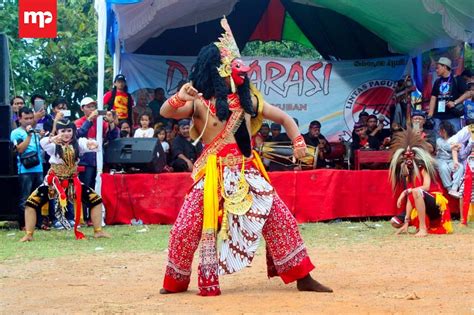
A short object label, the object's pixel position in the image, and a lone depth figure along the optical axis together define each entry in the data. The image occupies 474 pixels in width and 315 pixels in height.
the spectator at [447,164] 12.56
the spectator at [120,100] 14.61
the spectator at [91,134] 12.77
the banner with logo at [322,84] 17.14
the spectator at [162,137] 14.07
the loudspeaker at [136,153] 12.59
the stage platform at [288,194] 12.67
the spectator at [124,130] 14.41
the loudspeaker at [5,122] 12.34
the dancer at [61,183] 10.67
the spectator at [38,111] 12.63
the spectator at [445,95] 14.03
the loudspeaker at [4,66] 12.16
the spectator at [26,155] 12.05
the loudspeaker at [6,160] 12.37
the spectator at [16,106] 13.04
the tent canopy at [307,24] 14.46
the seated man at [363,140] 14.75
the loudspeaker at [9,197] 12.27
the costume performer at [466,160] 12.11
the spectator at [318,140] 14.77
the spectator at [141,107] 16.05
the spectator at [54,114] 13.28
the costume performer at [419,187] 10.68
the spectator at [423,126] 12.89
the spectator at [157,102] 16.20
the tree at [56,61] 21.11
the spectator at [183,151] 13.56
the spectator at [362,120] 15.19
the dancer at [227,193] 6.70
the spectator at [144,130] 13.80
